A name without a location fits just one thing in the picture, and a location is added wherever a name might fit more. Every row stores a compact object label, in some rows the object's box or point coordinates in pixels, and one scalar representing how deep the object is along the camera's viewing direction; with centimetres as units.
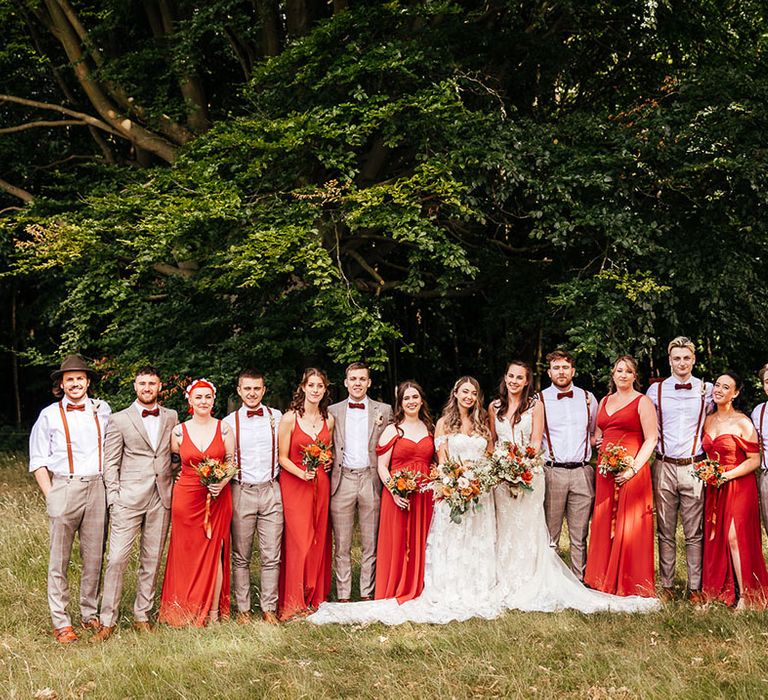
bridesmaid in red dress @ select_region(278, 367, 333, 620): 710
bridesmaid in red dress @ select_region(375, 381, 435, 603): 720
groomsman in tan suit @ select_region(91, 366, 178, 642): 663
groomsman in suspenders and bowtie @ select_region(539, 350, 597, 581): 740
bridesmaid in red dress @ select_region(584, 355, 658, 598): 717
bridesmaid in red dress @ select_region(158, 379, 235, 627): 671
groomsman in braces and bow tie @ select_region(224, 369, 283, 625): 695
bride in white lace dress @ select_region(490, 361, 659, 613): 696
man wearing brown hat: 663
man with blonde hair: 718
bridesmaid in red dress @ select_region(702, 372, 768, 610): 688
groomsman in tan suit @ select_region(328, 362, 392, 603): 731
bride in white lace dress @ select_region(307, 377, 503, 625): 679
